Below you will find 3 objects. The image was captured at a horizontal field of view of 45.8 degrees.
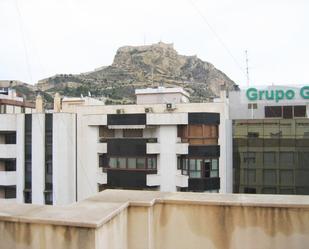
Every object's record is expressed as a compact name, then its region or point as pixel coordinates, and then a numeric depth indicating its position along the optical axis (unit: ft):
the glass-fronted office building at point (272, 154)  79.71
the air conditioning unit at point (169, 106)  83.71
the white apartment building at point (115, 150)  80.43
